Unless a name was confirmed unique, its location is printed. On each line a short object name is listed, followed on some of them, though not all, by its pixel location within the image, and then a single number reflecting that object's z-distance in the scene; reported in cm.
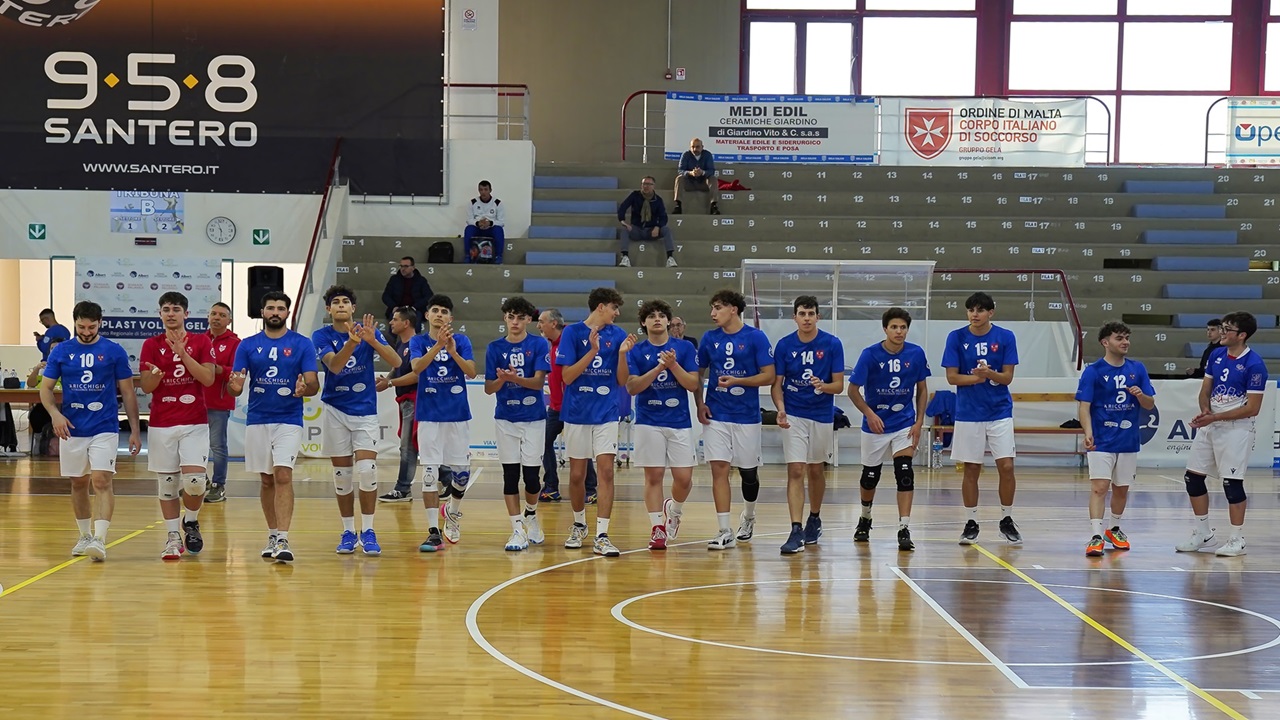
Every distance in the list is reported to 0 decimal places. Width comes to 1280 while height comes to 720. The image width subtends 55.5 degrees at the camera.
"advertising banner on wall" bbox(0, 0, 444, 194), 2173
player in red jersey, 940
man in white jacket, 2112
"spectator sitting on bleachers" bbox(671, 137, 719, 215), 2264
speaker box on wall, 1762
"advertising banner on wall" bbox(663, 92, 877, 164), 2388
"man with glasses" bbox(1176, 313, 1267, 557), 1032
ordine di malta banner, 2420
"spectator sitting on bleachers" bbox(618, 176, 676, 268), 2128
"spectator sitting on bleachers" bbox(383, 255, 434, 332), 1909
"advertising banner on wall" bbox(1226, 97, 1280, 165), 2458
